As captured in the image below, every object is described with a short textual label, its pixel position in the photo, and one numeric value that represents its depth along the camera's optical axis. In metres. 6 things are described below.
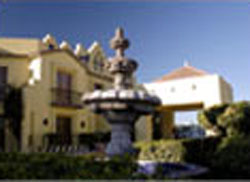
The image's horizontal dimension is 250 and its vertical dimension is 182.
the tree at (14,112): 16.83
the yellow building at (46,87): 17.41
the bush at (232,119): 14.30
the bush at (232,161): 9.62
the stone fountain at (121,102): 7.90
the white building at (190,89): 21.38
